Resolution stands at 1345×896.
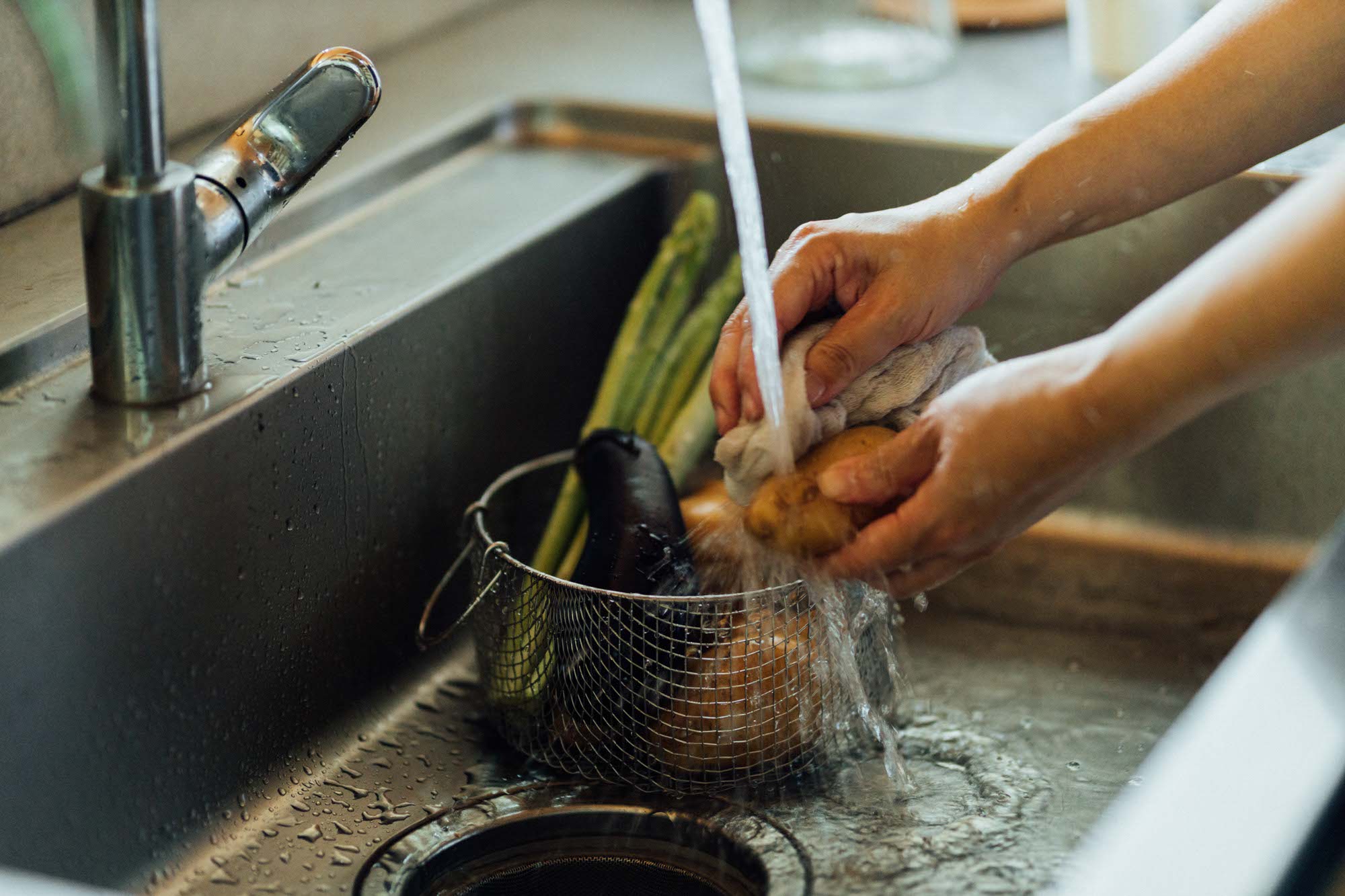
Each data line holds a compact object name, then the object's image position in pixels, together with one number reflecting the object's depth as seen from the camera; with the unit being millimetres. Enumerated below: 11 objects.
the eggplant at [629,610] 1086
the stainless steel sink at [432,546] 1041
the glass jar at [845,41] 1475
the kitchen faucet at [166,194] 1028
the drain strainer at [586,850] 1081
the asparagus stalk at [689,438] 1242
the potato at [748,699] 1084
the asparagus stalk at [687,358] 1261
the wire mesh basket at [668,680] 1084
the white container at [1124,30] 1425
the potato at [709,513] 1120
